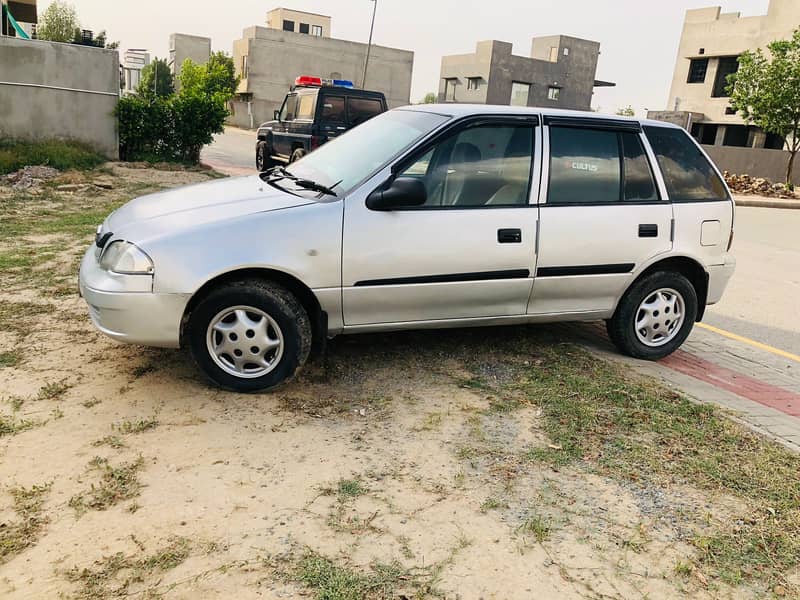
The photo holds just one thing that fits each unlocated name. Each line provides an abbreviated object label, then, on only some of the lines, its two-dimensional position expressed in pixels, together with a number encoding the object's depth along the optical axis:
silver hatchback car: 4.06
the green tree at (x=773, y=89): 25.45
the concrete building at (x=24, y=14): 25.84
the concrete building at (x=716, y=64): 36.59
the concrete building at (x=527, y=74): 62.56
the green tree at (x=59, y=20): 66.75
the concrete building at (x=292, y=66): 57.88
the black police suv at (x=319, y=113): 15.81
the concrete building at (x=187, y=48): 72.56
